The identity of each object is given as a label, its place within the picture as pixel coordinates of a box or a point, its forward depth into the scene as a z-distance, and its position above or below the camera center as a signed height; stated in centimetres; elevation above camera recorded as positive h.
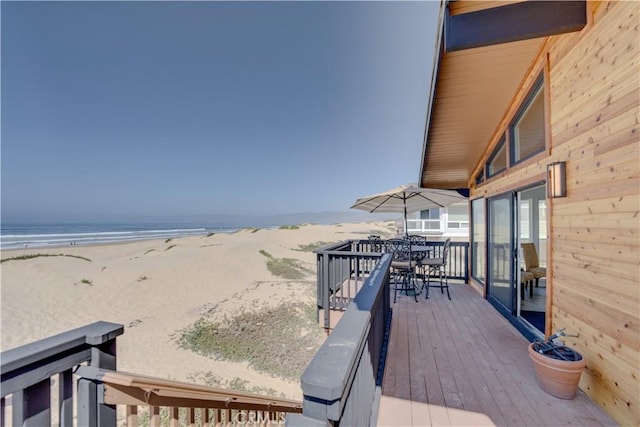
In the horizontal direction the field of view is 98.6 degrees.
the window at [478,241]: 587 -58
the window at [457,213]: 1348 +13
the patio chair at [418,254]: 585 -85
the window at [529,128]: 347 +124
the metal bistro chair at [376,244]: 708 -73
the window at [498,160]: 478 +104
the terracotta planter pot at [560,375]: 235 -140
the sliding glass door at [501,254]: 429 -67
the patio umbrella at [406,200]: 626 +40
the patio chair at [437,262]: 573 -97
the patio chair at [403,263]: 559 -97
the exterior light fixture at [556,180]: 275 +37
